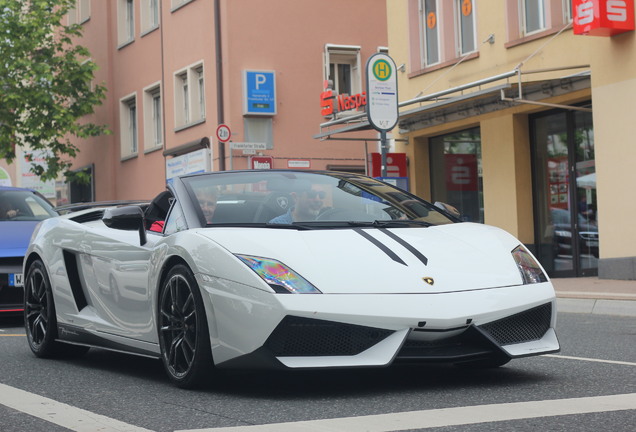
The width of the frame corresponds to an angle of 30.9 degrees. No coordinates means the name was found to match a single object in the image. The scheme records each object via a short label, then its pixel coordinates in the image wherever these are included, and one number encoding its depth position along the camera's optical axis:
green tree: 30.88
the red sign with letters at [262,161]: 24.59
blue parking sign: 28.45
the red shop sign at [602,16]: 16.64
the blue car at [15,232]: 11.20
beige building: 17.48
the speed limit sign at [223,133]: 24.10
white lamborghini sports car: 5.46
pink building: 28.52
